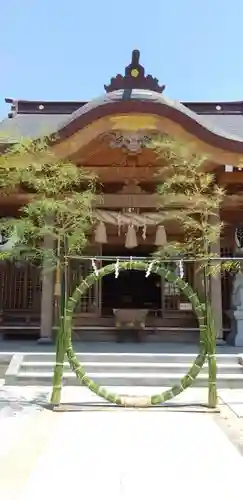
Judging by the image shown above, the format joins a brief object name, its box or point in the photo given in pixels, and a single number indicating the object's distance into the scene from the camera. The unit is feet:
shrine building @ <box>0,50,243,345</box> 24.50
